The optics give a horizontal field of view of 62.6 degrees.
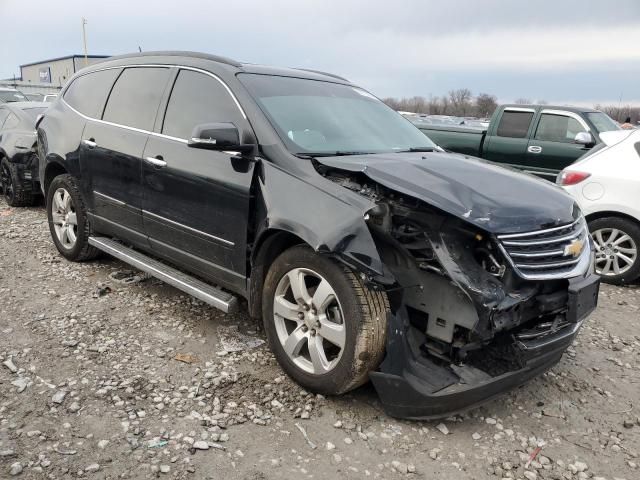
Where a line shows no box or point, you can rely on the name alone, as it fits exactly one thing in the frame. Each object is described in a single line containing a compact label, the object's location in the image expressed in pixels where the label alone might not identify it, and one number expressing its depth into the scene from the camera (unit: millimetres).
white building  52625
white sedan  5258
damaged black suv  2672
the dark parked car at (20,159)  7672
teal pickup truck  8383
